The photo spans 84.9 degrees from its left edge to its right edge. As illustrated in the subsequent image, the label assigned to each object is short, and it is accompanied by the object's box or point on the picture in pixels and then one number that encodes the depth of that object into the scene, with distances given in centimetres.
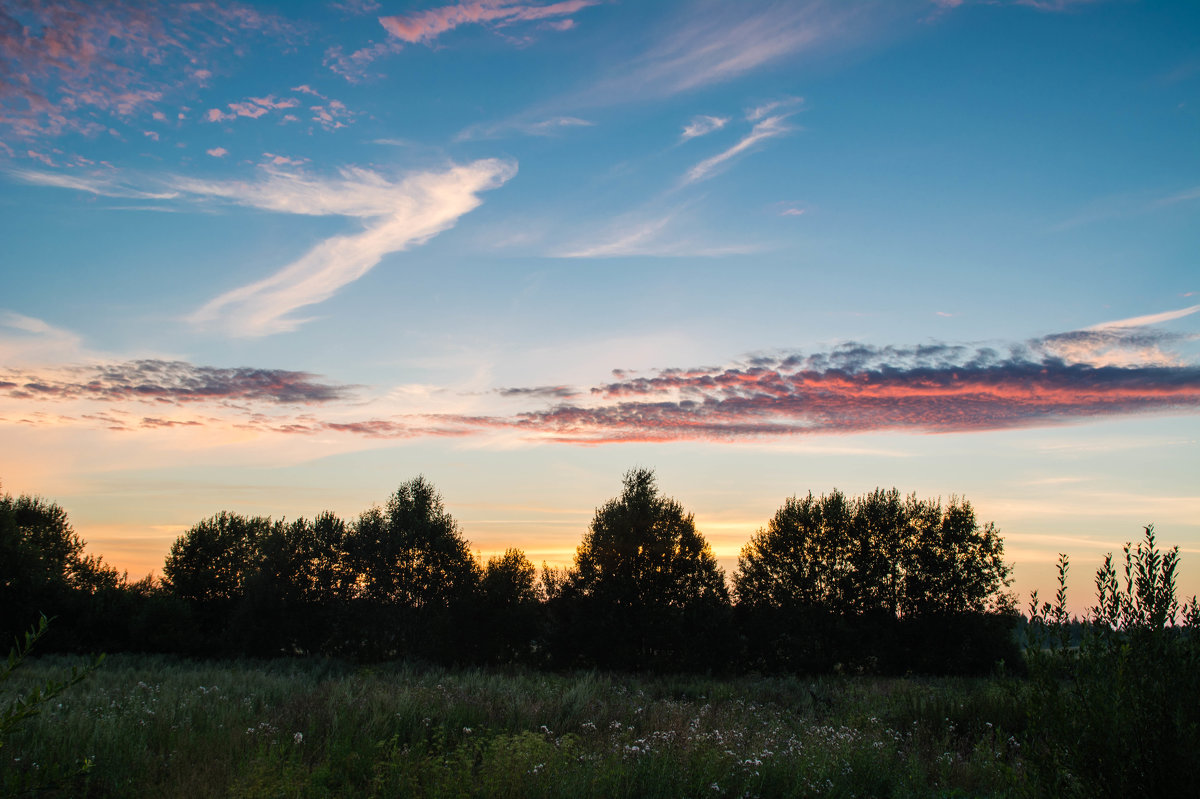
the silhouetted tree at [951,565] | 3412
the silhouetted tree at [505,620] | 3300
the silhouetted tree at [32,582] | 3133
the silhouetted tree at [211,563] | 3769
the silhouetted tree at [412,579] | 3284
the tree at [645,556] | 3159
